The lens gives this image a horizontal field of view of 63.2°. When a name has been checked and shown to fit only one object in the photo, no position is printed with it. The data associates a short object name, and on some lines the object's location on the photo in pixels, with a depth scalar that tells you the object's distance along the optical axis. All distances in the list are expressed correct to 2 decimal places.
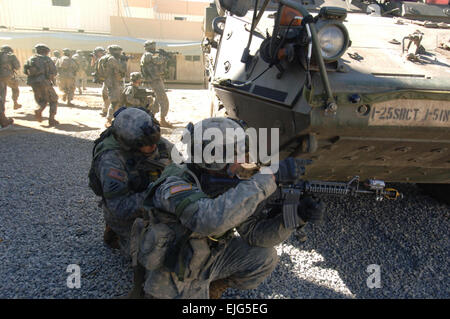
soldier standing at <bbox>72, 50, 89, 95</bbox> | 14.63
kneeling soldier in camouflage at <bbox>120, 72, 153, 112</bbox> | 6.90
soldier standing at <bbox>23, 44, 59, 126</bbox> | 7.83
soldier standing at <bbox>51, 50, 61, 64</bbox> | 13.48
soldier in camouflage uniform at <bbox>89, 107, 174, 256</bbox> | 2.53
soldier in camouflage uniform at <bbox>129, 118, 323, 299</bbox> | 1.70
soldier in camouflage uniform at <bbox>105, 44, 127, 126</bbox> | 8.16
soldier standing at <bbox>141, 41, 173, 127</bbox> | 7.93
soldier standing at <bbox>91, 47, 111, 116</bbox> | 8.39
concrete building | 18.41
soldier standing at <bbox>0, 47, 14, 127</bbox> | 7.75
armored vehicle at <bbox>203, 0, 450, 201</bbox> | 2.35
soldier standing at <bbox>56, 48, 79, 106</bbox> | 11.09
